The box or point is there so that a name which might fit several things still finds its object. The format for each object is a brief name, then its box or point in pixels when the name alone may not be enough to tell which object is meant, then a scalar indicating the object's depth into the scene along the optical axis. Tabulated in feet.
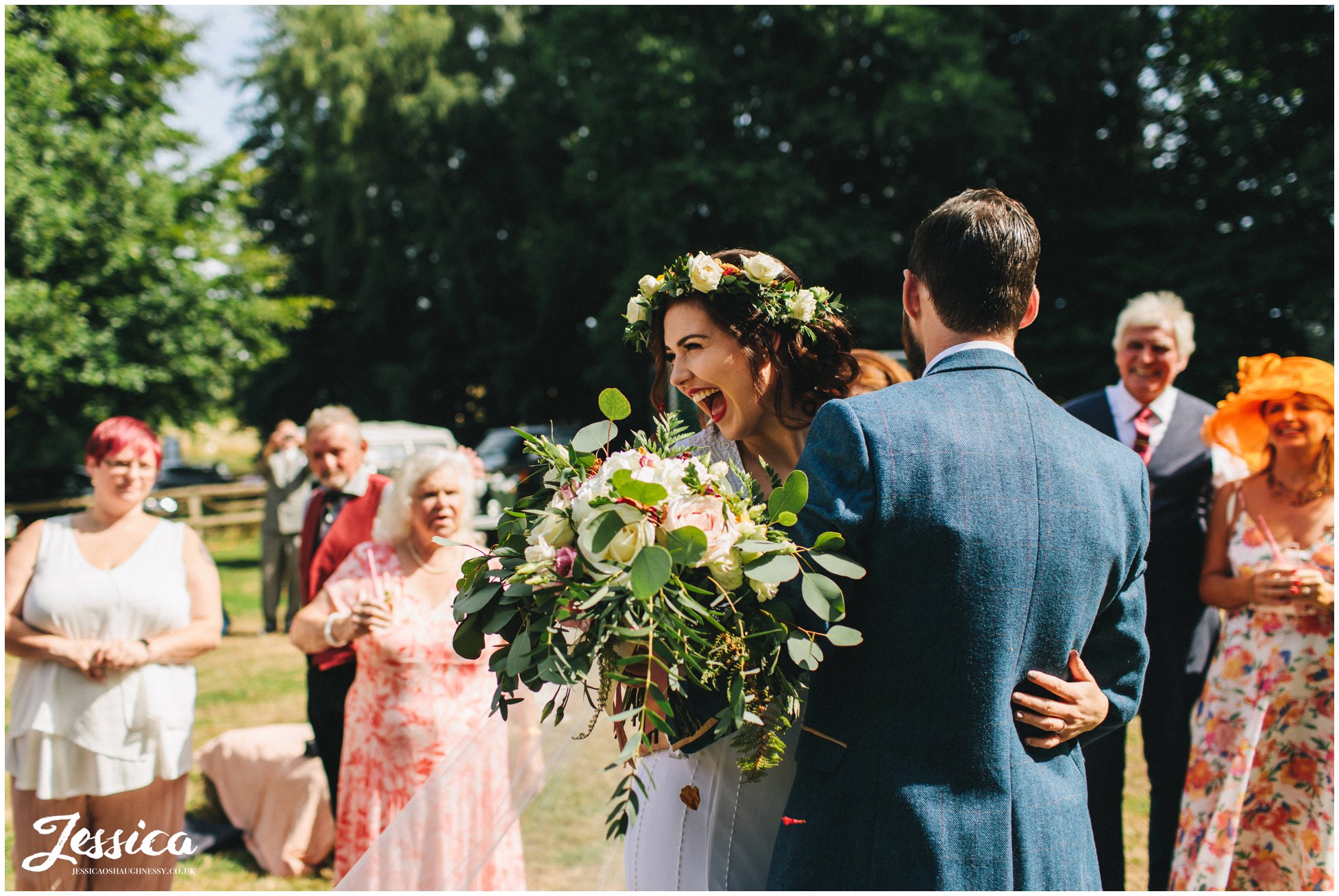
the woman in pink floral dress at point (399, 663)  11.03
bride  6.99
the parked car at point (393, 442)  53.72
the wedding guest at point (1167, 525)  12.77
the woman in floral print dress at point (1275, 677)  11.43
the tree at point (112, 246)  44.96
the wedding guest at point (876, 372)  11.02
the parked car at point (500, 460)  46.88
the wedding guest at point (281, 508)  29.84
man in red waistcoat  13.33
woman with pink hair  11.04
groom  5.07
